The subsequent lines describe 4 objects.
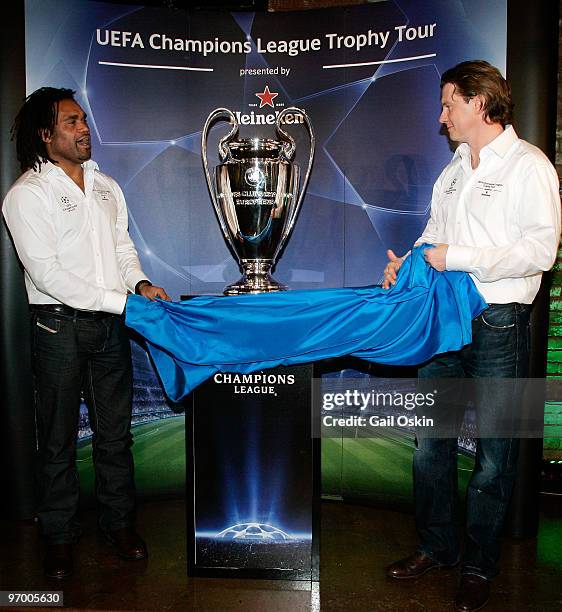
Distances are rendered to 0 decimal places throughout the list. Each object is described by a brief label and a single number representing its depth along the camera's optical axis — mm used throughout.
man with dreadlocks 2395
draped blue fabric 2172
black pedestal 2328
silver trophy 2420
